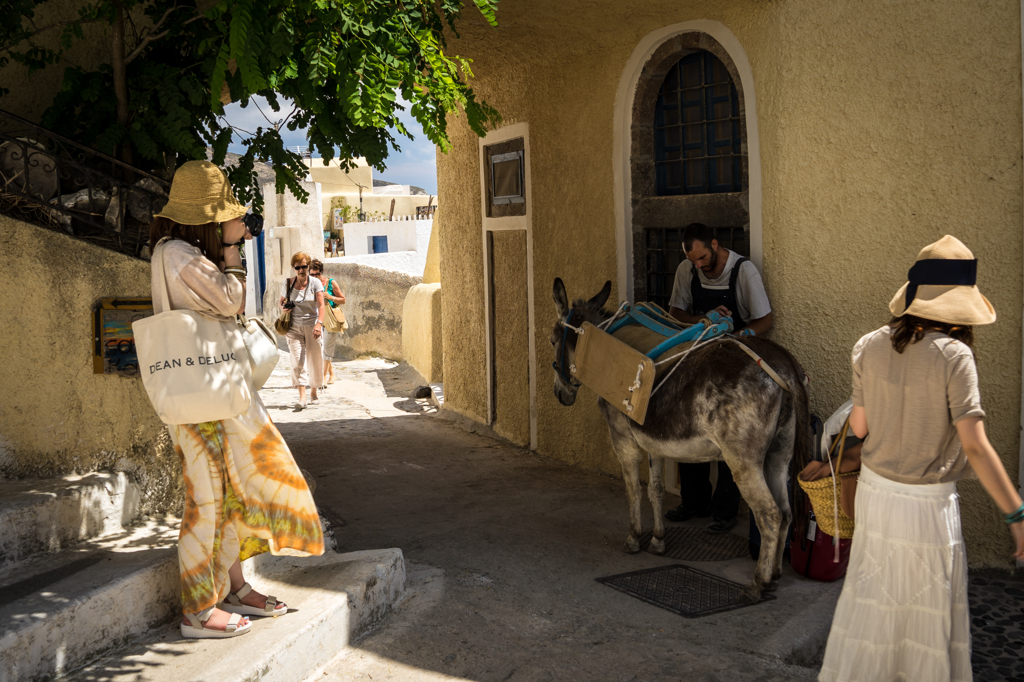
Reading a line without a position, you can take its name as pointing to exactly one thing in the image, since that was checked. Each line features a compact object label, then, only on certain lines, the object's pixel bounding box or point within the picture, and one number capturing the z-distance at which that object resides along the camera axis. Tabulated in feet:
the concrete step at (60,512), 12.44
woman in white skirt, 9.19
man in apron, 17.54
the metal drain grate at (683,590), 14.67
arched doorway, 18.78
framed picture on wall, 14.39
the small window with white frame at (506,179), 27.43
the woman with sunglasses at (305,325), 34.76
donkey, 14.46
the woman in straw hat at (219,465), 11.55
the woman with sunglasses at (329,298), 36.91
